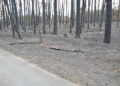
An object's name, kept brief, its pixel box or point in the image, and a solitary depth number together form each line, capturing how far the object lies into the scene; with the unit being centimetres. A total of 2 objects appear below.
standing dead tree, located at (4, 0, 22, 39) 1766
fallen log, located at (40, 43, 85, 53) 1068
